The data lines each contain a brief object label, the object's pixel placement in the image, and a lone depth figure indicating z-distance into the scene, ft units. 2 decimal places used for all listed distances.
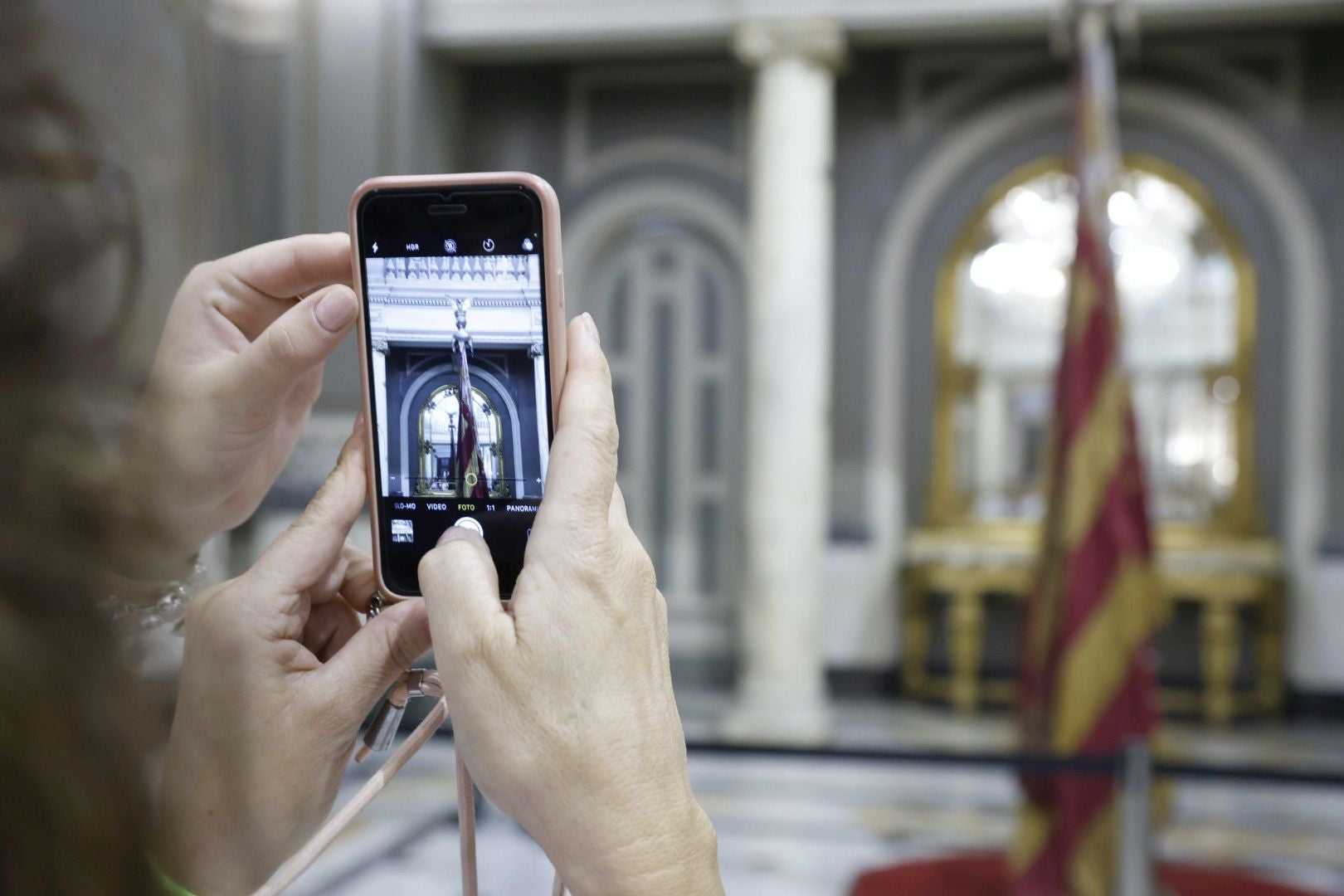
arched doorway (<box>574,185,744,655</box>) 20.02
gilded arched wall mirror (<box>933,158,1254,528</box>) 18.98
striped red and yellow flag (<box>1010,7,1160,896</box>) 7.54
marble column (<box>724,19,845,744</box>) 16.96
